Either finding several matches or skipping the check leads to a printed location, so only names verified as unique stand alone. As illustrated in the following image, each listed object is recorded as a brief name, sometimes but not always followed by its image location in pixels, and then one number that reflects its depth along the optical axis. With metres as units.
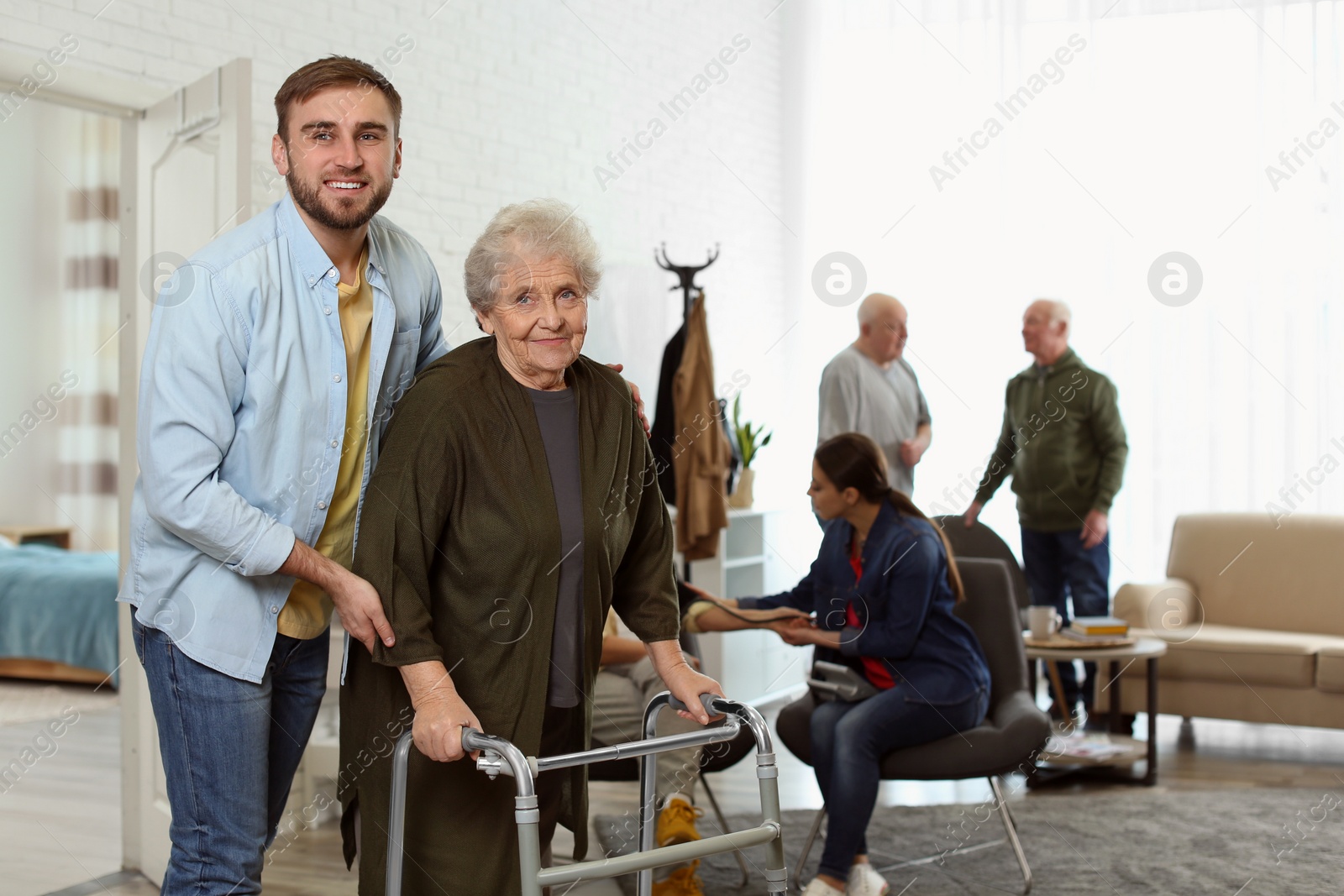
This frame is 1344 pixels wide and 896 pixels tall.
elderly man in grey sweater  4.74
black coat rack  5.38
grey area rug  3.23
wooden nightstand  7.37
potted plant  5.64
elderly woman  1.70
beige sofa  4.58
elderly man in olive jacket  5.00
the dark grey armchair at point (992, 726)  3.04
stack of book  4.21
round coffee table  4.11
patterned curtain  7.95
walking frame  1.50
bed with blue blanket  5.85
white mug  4.26
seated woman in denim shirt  3.00
